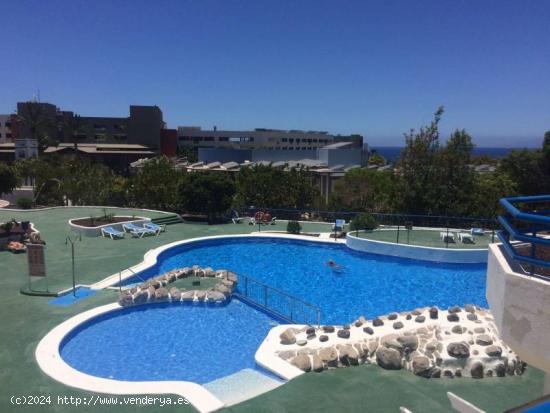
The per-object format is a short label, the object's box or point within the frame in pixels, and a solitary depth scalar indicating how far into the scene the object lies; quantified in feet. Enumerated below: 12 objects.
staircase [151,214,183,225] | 93.77
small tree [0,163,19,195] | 75.00
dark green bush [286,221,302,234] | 85.15
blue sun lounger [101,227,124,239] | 79.97
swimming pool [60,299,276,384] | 36.04
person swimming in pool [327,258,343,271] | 68.74
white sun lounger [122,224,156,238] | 81.86
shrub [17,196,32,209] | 106.73
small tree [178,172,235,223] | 94.17
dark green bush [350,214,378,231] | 82.33
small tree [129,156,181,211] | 107.14
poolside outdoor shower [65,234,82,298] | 75.48
